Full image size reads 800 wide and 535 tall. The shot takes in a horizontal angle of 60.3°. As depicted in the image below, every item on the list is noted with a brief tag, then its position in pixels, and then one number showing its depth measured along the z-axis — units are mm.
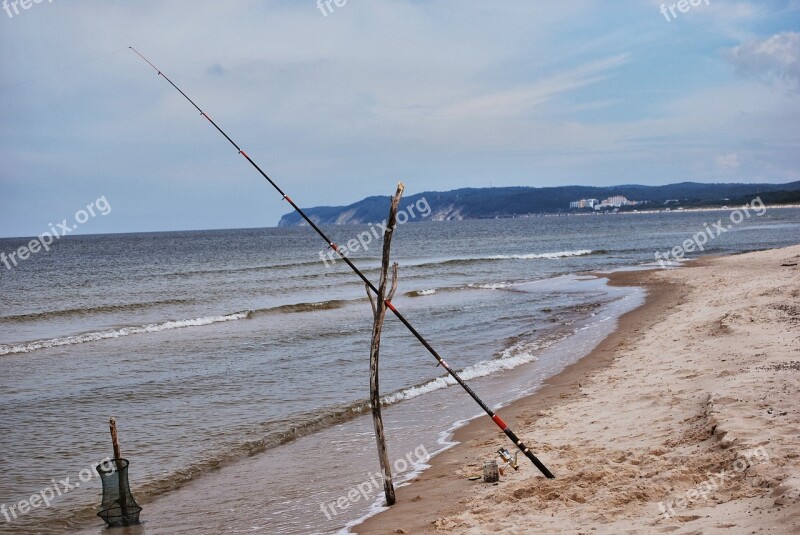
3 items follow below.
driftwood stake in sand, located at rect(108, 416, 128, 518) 7223
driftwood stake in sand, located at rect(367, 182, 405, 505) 7004
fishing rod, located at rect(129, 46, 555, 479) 6883
